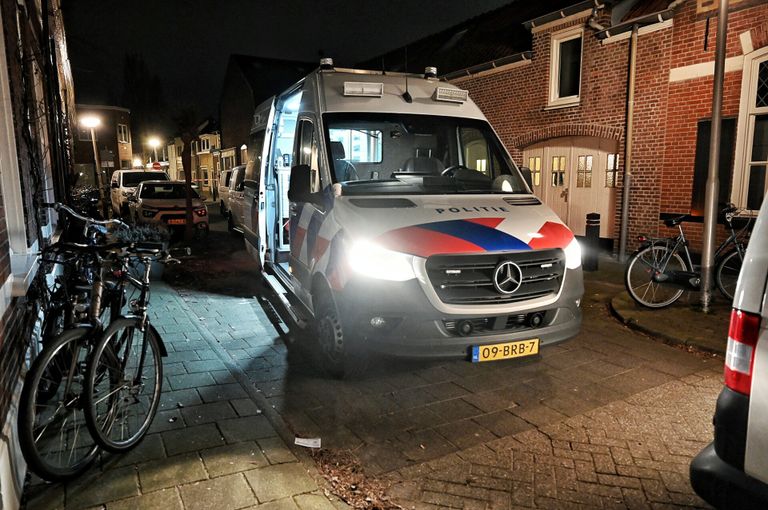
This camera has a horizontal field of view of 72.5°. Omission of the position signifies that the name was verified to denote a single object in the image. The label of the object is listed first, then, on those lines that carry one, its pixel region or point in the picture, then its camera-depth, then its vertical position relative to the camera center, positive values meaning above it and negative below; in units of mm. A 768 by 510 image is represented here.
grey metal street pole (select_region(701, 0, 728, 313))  6258 -10
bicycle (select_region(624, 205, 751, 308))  6828 -1211
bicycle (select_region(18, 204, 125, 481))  2766 -1045
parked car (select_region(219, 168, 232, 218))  18266 -265
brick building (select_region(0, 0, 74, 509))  2803 +21
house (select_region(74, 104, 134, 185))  38131 +3898
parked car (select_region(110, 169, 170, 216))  18969 +160
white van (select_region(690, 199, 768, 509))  2016 -903
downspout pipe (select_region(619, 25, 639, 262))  10422 +584
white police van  3895 -432
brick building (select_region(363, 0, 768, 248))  8805 +1532
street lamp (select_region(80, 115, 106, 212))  17984 +1980
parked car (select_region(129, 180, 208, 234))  14102 -691
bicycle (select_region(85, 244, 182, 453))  3146 -1259
